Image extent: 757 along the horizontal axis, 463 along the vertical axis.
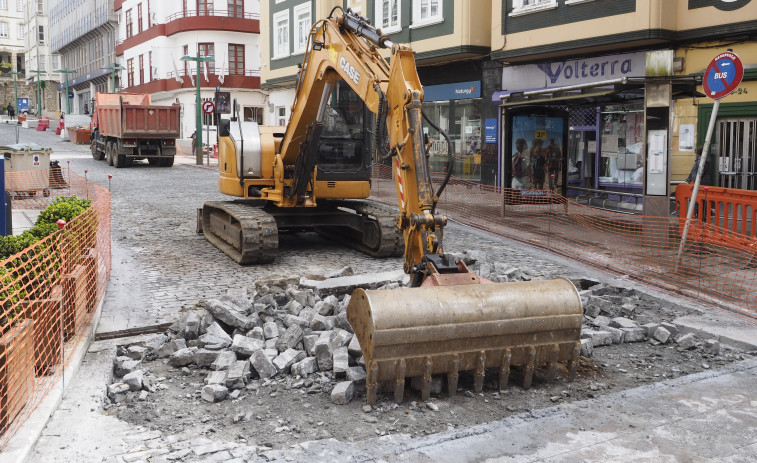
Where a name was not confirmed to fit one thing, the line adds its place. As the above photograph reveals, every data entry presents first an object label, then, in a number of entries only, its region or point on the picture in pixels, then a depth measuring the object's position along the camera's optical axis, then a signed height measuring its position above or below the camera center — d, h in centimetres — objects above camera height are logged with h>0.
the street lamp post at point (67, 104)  7198 +613
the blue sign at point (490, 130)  2267 +99
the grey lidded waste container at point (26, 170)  1940 -18
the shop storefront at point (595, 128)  1326 +82
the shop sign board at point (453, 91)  2338 +235
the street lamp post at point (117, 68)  5319 +702
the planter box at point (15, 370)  484 -139
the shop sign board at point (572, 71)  1772 +237
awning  1293 +137
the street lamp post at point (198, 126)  3425 +182
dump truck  3056 +129
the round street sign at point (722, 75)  1007 +120
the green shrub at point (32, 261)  544 -85
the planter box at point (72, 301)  684 -129
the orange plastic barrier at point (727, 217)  1092 -83
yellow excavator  572 -78
